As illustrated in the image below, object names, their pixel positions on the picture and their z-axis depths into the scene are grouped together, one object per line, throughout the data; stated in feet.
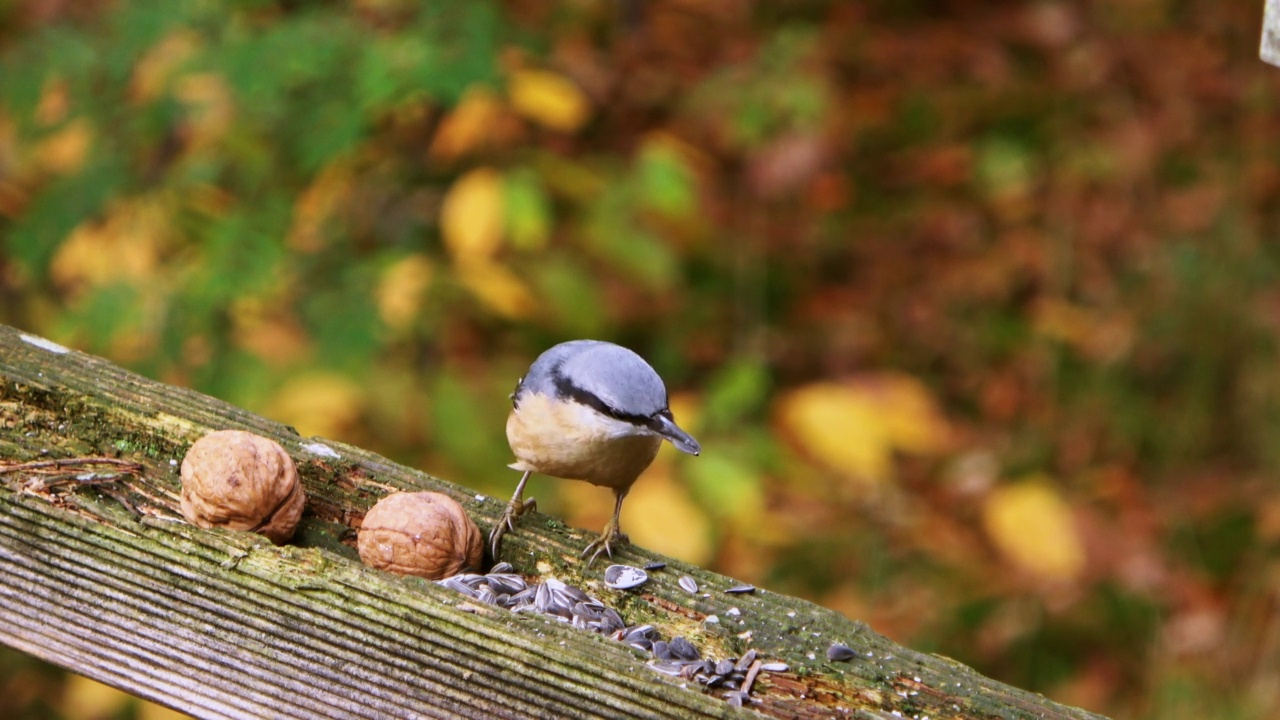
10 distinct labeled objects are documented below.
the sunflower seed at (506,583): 11.90
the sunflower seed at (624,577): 12.08
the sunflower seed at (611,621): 11.38
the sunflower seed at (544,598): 11.61
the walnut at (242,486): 11.25
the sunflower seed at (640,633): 11.20
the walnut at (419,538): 11.52
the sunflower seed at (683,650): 10.87
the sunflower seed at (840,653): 11.25
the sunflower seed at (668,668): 10.04
